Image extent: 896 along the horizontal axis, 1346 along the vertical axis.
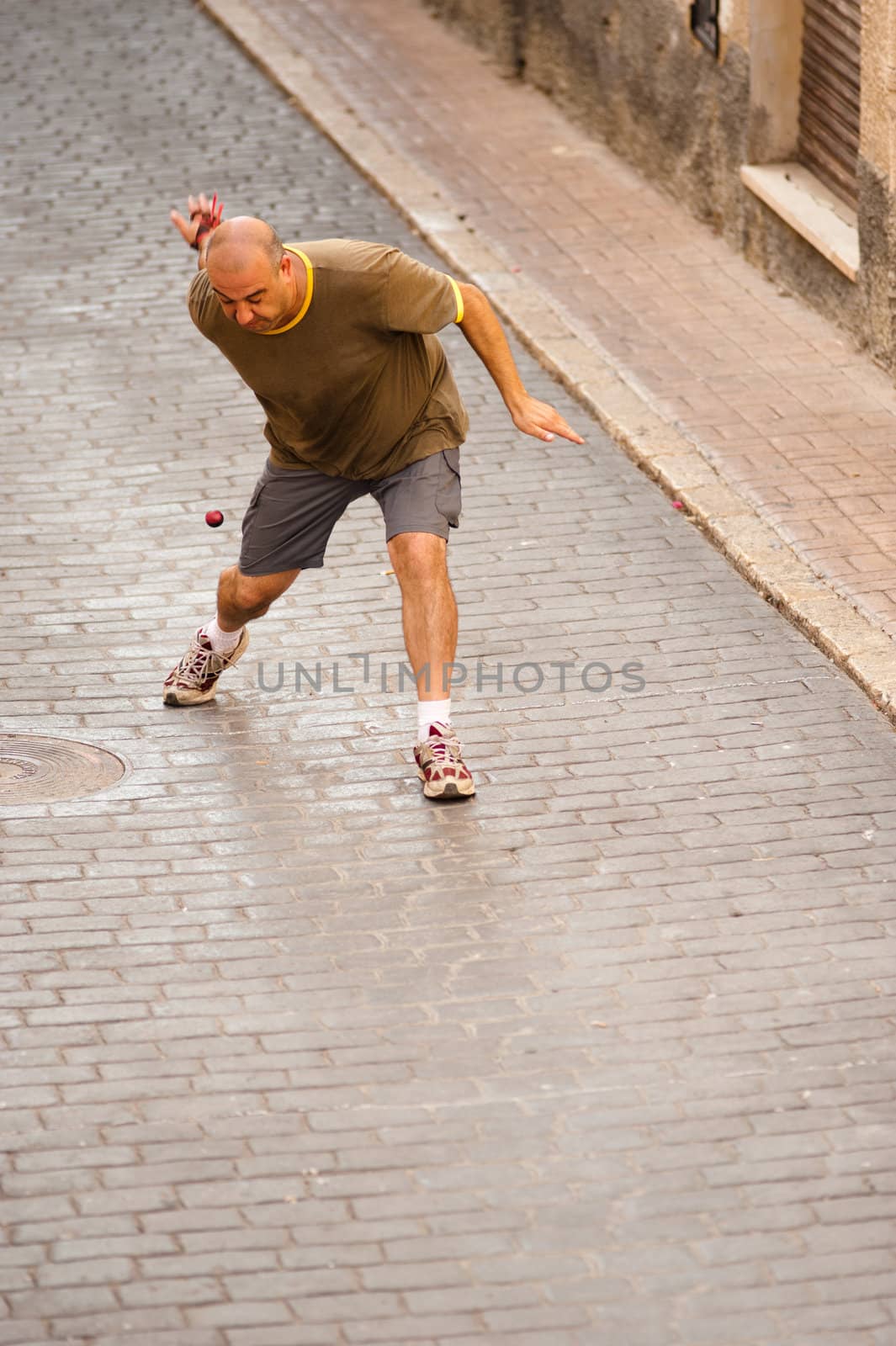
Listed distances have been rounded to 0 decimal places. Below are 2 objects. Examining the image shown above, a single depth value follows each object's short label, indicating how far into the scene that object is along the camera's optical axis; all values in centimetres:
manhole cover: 1292
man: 1183
